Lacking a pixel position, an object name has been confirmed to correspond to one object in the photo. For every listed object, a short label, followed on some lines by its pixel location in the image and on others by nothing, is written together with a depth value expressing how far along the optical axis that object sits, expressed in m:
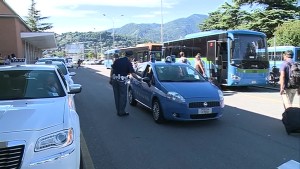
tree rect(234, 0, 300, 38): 29.24
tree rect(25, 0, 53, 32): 66.25
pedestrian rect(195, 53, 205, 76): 10.81
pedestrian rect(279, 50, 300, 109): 6.06
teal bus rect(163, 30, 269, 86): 11.95
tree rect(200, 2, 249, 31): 32.68
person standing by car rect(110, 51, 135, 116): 7.19
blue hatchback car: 5.99
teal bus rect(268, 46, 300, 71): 18.76
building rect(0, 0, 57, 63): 23.02
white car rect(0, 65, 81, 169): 2.68
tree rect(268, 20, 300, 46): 23.53
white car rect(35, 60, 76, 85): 9.54
